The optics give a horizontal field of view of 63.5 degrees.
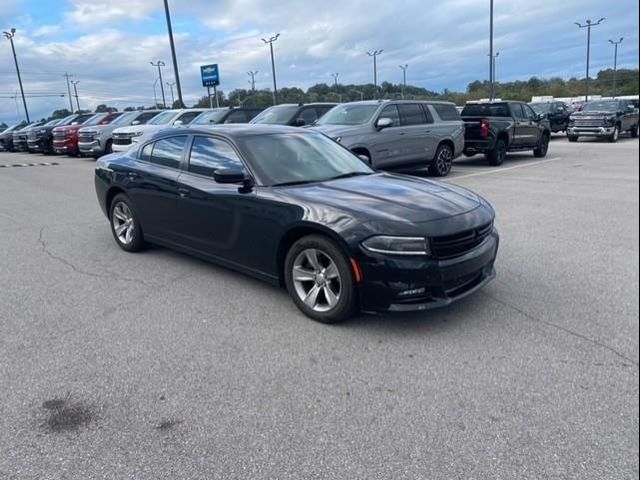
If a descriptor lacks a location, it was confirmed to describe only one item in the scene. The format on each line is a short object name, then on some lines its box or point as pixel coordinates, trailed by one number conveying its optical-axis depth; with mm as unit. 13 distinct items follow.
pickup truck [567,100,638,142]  21391
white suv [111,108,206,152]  16859
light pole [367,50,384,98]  58625
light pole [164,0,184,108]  24703
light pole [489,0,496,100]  27898
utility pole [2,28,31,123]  44888
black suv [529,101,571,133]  26500
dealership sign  32438
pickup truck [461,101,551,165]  14836
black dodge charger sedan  3789
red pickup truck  22250
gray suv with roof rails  11250
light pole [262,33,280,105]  50125
